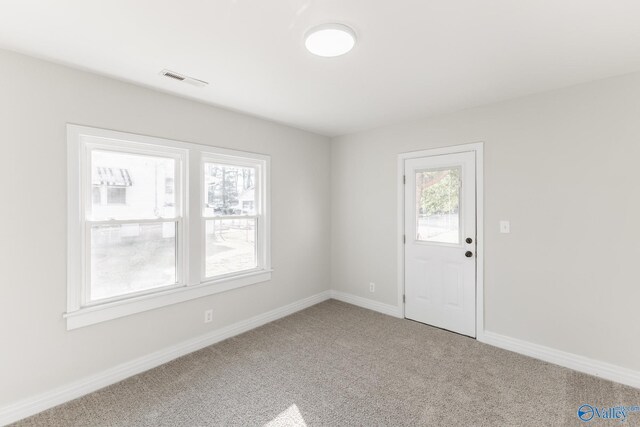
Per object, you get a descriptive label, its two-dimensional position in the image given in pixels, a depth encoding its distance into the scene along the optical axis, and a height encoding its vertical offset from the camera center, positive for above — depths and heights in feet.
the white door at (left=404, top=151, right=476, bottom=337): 10.54 -1.11
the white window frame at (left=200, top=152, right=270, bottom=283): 10.02 +0.15
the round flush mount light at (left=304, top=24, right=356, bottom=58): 5.65 +3.45
